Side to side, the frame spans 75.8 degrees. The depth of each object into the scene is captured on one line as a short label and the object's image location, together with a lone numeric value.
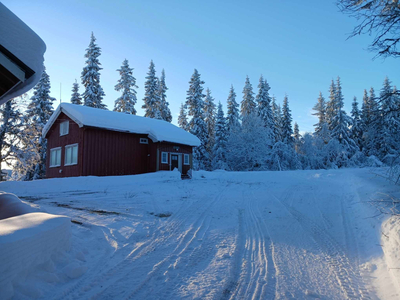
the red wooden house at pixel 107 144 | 17.12
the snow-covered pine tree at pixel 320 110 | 44.38
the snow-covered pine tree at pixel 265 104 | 37.59
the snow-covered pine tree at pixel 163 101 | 37.91
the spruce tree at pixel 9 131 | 18.27
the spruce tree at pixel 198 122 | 36.69
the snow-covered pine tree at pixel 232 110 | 38.86
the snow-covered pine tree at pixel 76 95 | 33.78
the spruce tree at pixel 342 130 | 33.78
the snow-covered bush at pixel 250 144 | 31.05
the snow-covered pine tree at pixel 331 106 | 38.16
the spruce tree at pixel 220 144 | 34.54
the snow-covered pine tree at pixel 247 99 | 40.69
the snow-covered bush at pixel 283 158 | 31.72
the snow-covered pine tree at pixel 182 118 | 46.62
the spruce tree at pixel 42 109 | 26.84
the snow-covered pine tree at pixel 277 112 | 45.19
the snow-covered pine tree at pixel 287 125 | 39.91
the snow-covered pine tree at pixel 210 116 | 41.31
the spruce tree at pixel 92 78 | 30.08
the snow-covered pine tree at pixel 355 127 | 36.12
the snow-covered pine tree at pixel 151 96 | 36.01
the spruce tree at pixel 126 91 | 34.09
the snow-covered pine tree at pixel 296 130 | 53.93
